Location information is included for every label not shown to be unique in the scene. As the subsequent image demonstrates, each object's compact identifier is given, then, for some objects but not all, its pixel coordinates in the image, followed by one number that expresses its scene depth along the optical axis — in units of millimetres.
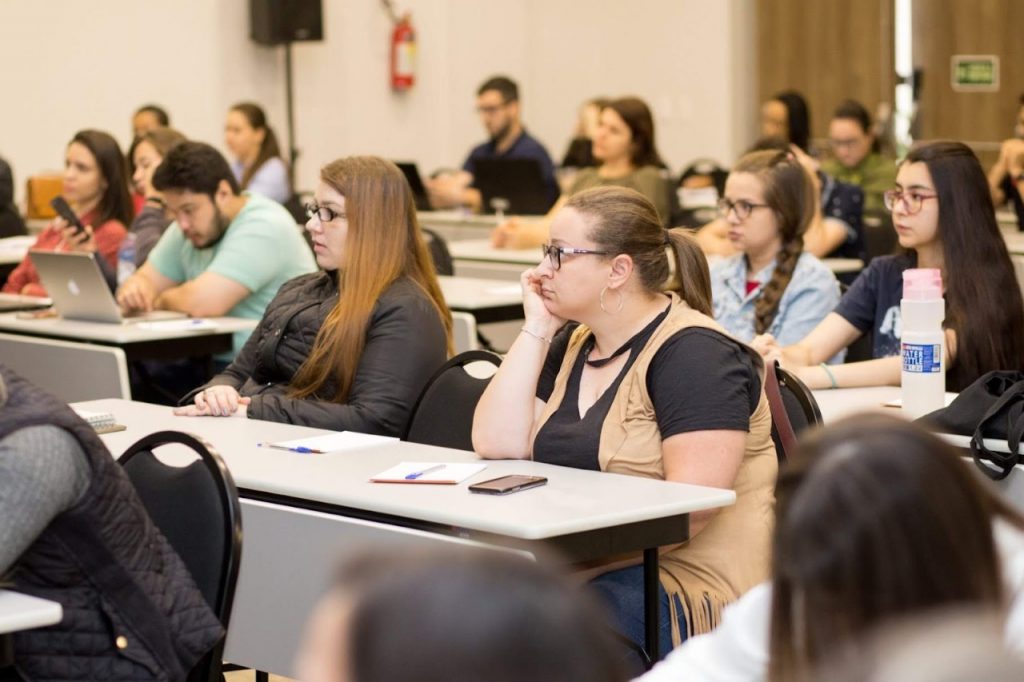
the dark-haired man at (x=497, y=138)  9227
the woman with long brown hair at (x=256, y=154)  7973
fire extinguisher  11273
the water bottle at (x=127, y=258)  5773
